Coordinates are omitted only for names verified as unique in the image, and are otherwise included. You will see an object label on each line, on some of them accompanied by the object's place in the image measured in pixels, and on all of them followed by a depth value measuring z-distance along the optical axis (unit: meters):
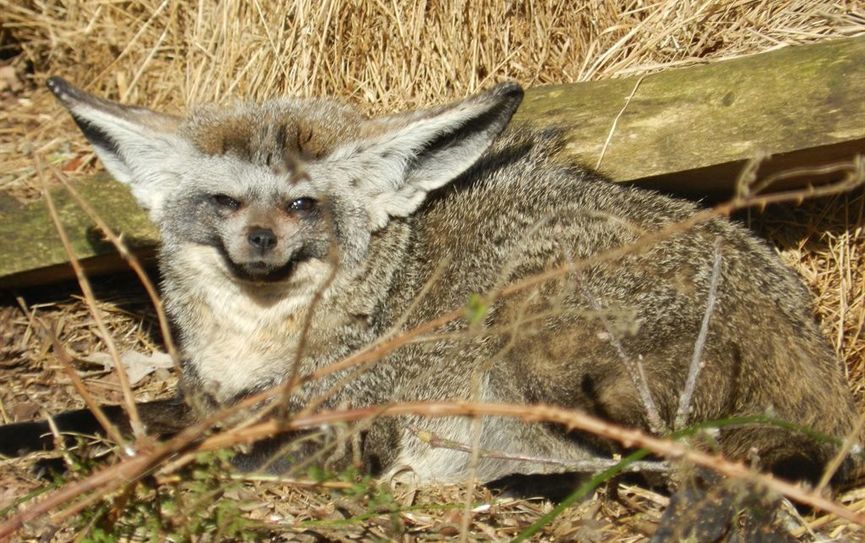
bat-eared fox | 8.52
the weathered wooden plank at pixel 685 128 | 9.66
